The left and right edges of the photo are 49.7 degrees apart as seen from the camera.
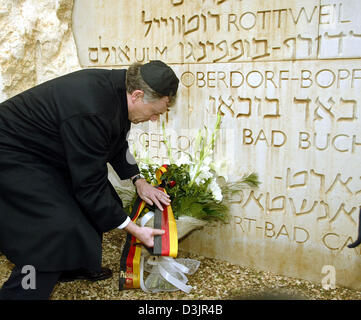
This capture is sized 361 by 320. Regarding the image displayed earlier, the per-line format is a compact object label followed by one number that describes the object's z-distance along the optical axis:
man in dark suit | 2.17
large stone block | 2.72
